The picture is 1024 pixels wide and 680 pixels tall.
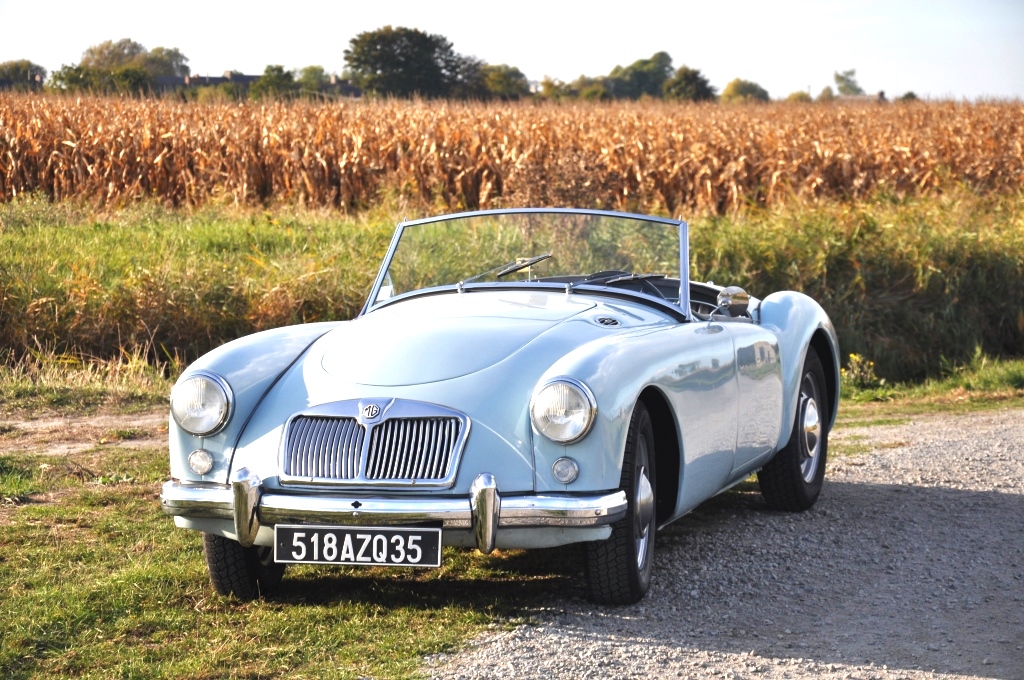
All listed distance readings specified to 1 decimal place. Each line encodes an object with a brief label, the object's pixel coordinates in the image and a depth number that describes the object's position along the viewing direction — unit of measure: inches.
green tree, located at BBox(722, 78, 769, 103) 4268.2
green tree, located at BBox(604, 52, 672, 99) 4133.9
